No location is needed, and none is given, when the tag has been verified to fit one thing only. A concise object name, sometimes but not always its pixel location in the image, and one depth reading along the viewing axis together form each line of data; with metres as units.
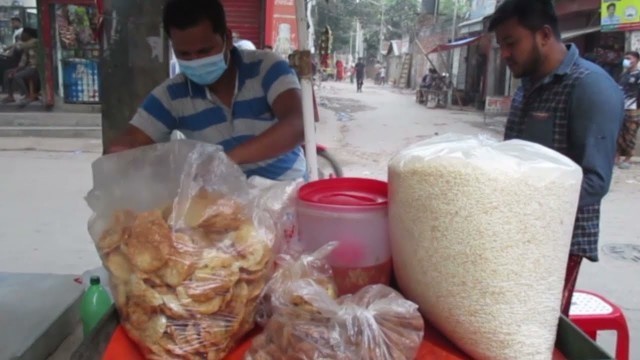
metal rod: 1.55
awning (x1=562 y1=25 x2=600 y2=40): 12.75
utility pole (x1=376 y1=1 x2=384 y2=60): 46.21
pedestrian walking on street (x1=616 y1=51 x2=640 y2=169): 8.19
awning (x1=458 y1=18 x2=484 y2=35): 20.02
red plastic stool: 2.31
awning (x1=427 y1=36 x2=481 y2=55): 18.57
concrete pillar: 2.84
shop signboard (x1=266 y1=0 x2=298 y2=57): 10.53
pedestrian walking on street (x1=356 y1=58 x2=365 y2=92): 29.36
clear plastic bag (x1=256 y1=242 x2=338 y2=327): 1.04
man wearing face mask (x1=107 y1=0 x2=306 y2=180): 1.90
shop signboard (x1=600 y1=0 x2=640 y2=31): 9.83
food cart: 0.99
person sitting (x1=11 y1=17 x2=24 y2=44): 11.24
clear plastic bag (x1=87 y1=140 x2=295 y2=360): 0.97
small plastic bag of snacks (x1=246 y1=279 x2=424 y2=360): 0.91
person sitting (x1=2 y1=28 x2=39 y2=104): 10.73
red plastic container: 1.13
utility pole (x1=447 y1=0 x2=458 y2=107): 22.88
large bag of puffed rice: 0.91
